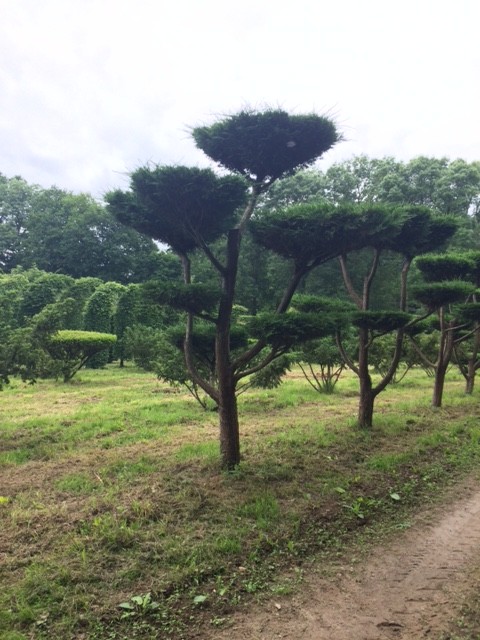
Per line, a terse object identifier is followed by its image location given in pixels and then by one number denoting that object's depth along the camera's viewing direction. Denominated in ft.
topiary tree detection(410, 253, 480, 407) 21.31
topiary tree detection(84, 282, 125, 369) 58.18
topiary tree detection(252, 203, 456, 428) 14.12
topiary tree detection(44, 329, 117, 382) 40.70
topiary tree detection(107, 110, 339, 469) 13.65
